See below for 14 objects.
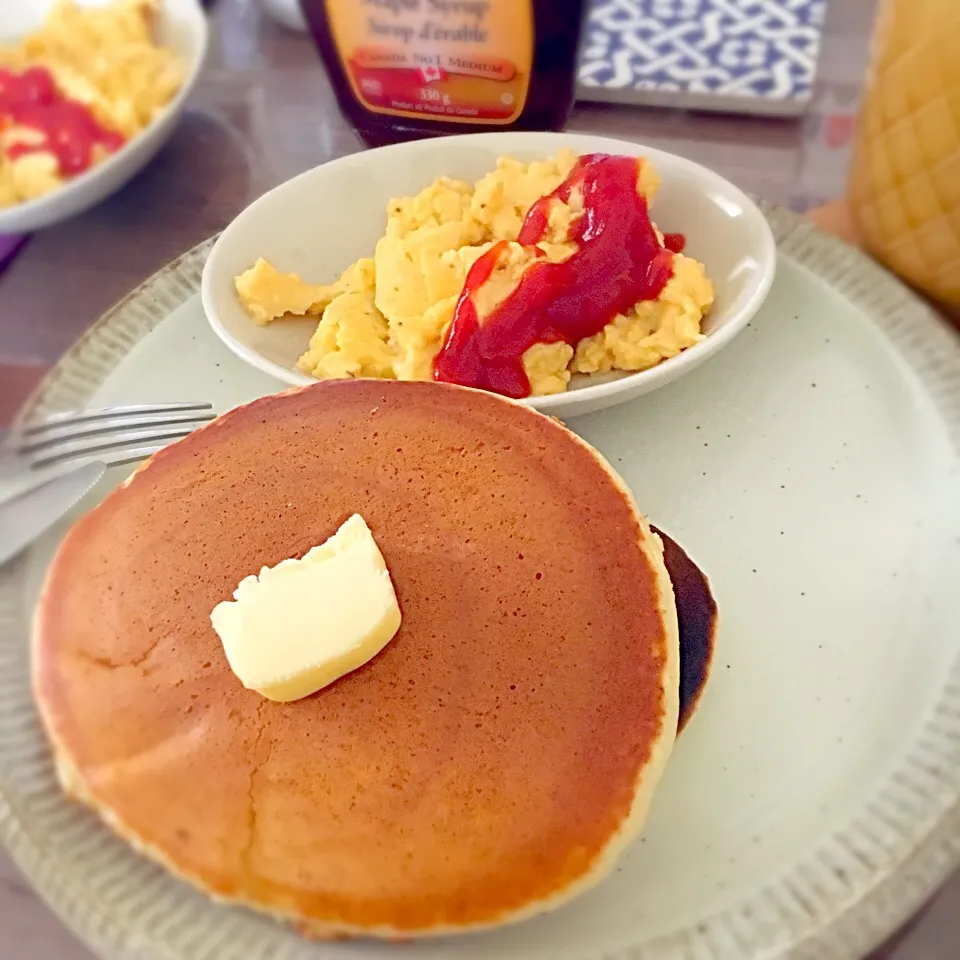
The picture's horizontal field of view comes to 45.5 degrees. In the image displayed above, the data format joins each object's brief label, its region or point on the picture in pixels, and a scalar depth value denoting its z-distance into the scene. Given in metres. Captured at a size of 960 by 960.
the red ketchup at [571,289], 0.28
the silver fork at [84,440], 0.27
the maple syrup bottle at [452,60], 0.32
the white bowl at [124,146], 0.34
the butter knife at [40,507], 0.27
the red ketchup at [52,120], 0.35
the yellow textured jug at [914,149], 0.26
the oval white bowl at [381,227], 0.28
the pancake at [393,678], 0.20
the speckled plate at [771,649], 0.21
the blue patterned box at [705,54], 0.38
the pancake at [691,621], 0.24
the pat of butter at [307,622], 0.21
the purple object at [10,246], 0.36
